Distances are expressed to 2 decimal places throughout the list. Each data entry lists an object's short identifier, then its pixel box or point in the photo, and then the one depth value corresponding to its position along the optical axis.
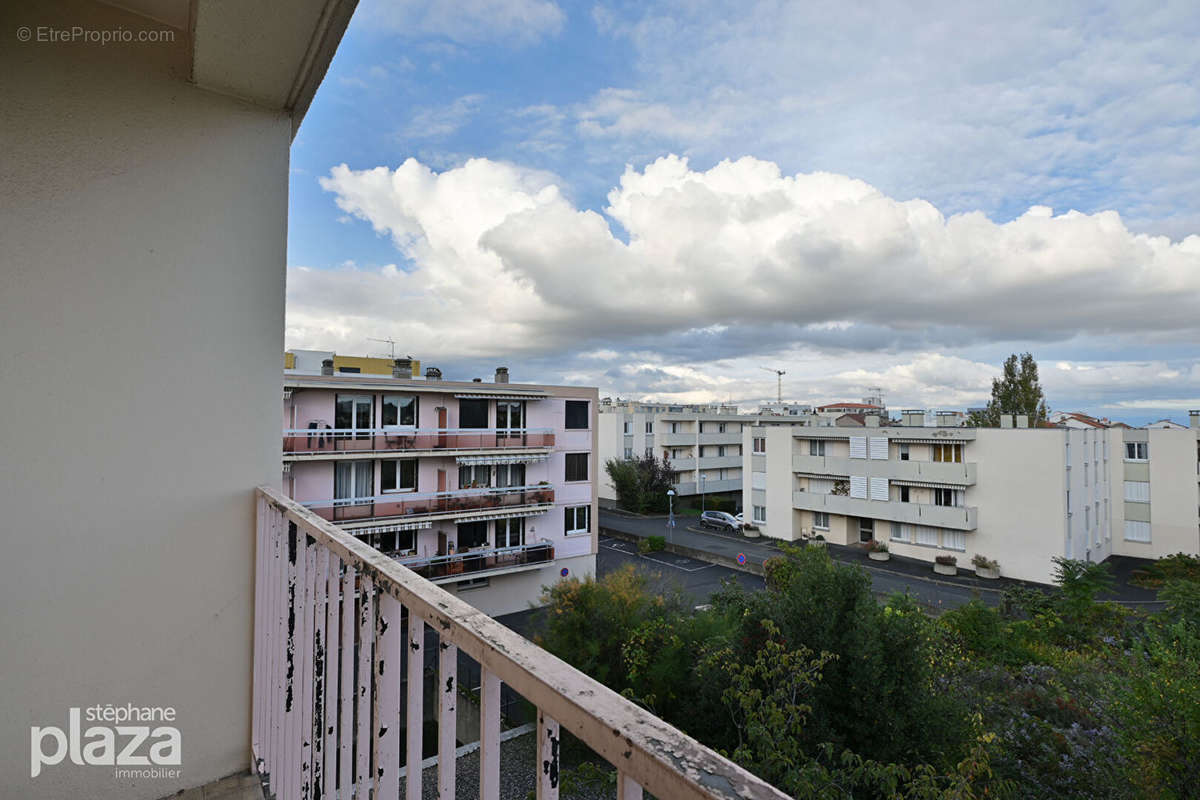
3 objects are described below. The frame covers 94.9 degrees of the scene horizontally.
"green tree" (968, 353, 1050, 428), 22.80
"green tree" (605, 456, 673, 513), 25.41
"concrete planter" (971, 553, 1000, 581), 16.41
